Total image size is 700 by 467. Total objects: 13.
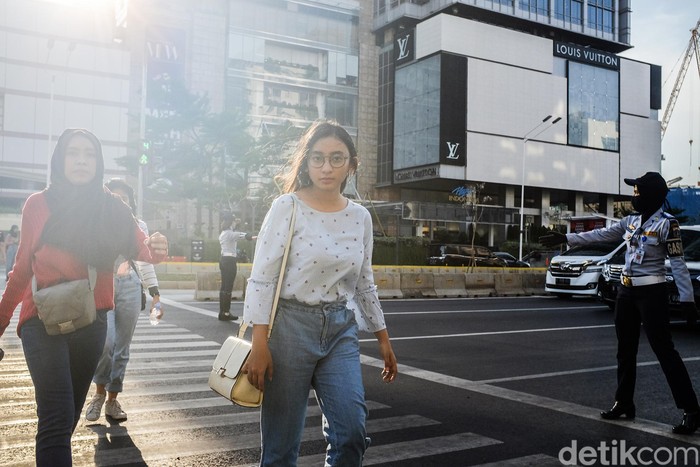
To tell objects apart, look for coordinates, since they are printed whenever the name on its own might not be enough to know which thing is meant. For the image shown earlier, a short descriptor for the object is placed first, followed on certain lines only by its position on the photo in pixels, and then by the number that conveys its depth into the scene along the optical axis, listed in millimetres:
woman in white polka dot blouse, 2689
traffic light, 22992
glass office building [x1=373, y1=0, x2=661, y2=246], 60906
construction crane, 105000
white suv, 18766
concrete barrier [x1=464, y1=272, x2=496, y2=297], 22094
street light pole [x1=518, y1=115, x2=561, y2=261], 64775
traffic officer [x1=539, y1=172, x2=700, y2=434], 5438
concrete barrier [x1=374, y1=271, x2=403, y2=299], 20312
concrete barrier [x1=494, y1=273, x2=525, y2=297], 22625
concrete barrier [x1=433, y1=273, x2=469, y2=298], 21406
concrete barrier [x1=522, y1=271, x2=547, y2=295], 23266
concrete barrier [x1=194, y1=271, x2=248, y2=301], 18094
